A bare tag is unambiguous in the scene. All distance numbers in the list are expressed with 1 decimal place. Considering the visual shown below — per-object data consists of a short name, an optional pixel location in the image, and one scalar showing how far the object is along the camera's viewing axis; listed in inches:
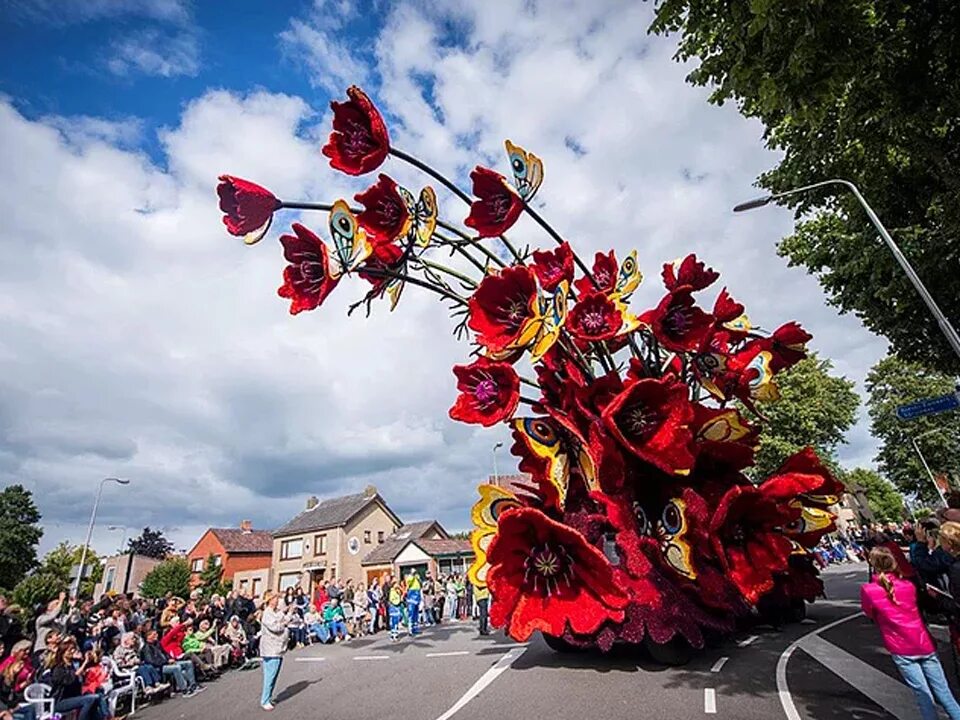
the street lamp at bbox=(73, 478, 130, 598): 655.0
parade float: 313.0
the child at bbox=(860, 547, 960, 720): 185.3
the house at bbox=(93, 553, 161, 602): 2082.9
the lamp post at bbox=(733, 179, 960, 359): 341.4
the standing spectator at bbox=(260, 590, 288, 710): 319.9
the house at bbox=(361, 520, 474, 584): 1577.3
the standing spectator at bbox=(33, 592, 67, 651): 373.7
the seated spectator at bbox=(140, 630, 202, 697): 405.1
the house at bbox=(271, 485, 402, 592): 1670.8
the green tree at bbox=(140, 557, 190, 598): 1598.2
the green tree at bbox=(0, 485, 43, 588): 1615.4
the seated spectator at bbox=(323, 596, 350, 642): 692.1
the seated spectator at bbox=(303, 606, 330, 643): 678.5
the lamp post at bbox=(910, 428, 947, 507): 1335.4
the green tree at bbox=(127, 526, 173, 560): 2144.4
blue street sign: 393.7
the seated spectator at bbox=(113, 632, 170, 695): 379.9
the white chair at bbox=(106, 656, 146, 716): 356.5
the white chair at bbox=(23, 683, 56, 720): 285.7
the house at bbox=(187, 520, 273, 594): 1917.7
